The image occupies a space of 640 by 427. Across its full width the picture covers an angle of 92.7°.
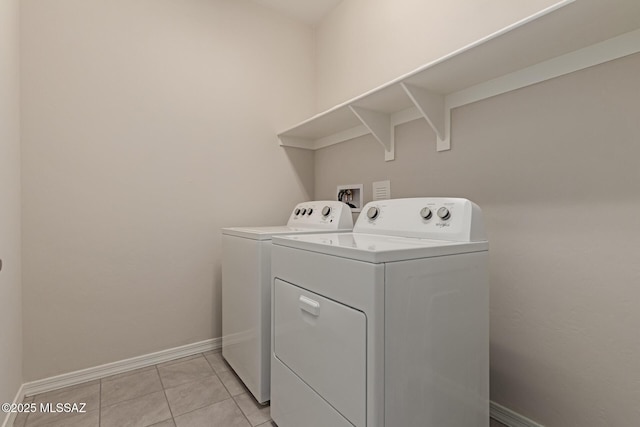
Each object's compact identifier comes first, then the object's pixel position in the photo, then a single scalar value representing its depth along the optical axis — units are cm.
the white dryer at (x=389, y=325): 90
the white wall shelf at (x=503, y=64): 101
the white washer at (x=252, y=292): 155
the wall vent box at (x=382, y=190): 197
